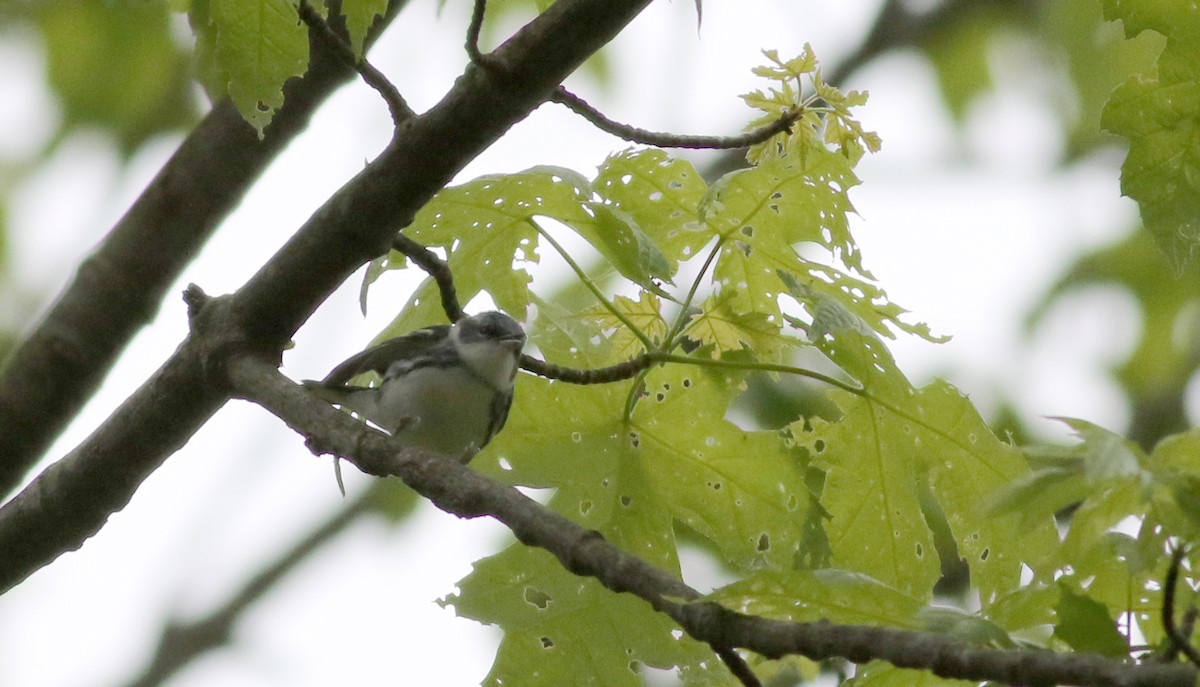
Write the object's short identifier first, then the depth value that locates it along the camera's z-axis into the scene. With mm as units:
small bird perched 8305
